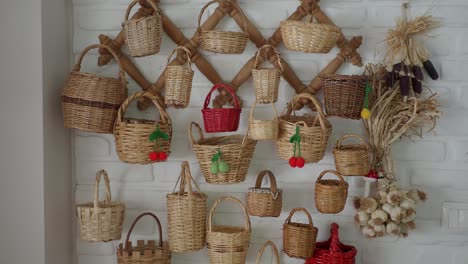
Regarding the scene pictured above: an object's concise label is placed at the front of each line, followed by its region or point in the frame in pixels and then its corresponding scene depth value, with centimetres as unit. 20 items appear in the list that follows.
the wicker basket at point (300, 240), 139
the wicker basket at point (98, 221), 138
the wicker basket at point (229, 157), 137
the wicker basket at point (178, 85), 135
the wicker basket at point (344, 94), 135
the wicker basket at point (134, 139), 137
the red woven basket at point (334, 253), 138
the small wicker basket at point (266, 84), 133
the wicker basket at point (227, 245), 135
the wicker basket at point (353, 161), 137
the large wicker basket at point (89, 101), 138
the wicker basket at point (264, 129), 132
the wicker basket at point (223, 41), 134
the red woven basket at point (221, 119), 136
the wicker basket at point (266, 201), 139
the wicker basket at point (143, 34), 137
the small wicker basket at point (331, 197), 138
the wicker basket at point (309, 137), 134
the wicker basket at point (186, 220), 138
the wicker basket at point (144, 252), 141
